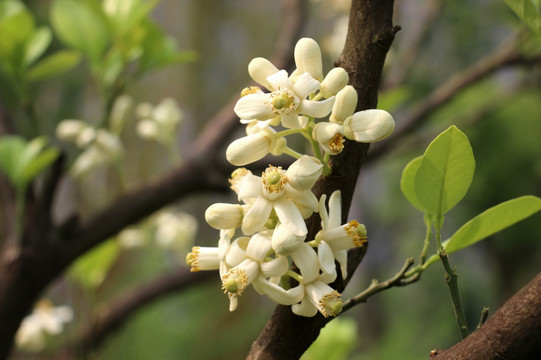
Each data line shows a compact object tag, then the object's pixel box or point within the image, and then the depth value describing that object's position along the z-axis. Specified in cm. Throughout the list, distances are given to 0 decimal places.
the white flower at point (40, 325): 163
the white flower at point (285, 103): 71
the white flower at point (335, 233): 72
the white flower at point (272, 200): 71
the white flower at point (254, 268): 71
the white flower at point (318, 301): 71
